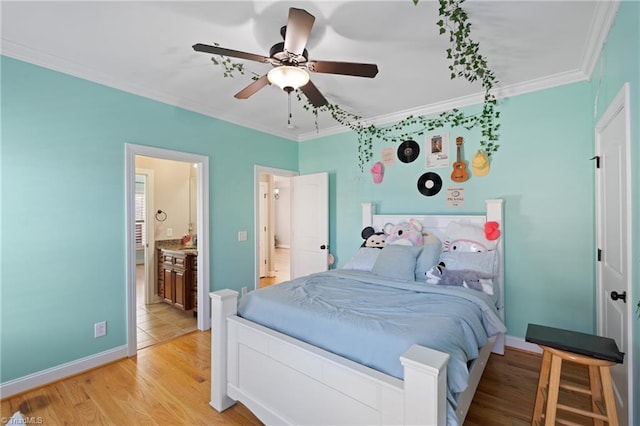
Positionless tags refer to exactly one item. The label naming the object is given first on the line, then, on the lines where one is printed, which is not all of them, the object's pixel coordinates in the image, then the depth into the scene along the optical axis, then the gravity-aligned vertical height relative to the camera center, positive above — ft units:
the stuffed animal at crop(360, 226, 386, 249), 10.97 -1.06
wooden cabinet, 12.63 -2.90
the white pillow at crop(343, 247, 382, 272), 10.03 -1.67
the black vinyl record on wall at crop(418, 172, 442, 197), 11.23 +1.13
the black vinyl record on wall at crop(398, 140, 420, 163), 11.78 +2.54
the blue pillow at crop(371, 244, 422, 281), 8.65 -1.55
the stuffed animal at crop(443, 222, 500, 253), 9.42 -0.84
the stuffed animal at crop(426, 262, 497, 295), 7.98 -1.86
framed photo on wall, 11.09 +2.42
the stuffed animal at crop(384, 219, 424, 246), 9.97 -0.78
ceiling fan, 5.39 +3.12
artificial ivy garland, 6.32 +3.86
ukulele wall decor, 10.56 +1.58
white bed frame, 3.95 -2.95
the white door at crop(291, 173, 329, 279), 13.78 -0.54
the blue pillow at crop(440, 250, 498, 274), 8.56 -1.50
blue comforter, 4.81 -2.07
